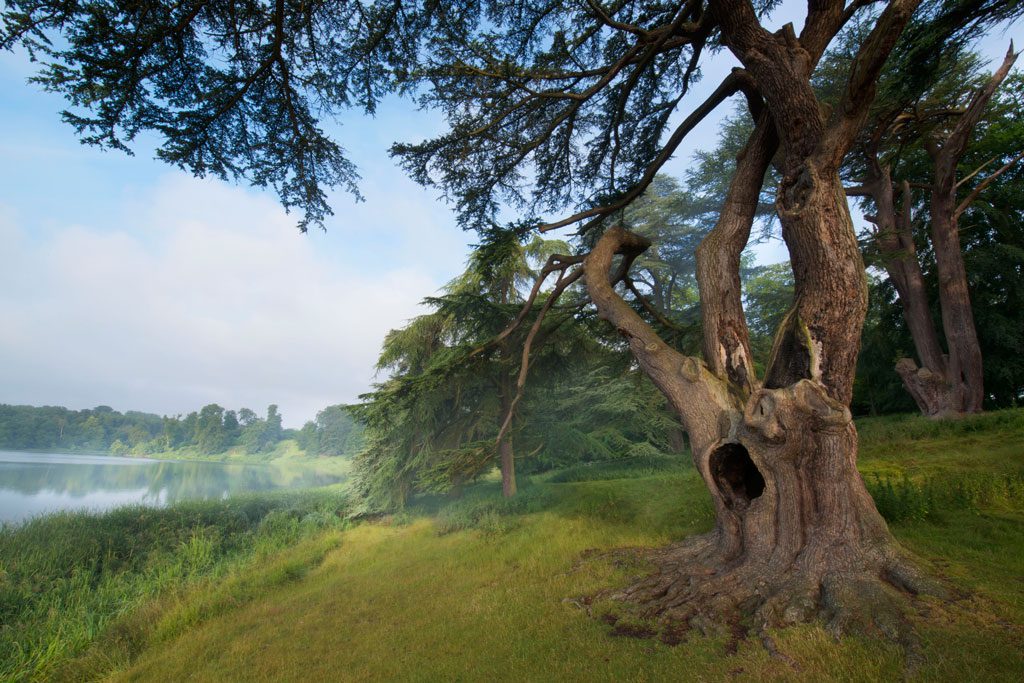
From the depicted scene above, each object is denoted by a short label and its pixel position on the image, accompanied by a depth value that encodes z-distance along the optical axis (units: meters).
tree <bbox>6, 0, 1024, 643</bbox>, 3.90
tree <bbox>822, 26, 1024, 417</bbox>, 11.07
